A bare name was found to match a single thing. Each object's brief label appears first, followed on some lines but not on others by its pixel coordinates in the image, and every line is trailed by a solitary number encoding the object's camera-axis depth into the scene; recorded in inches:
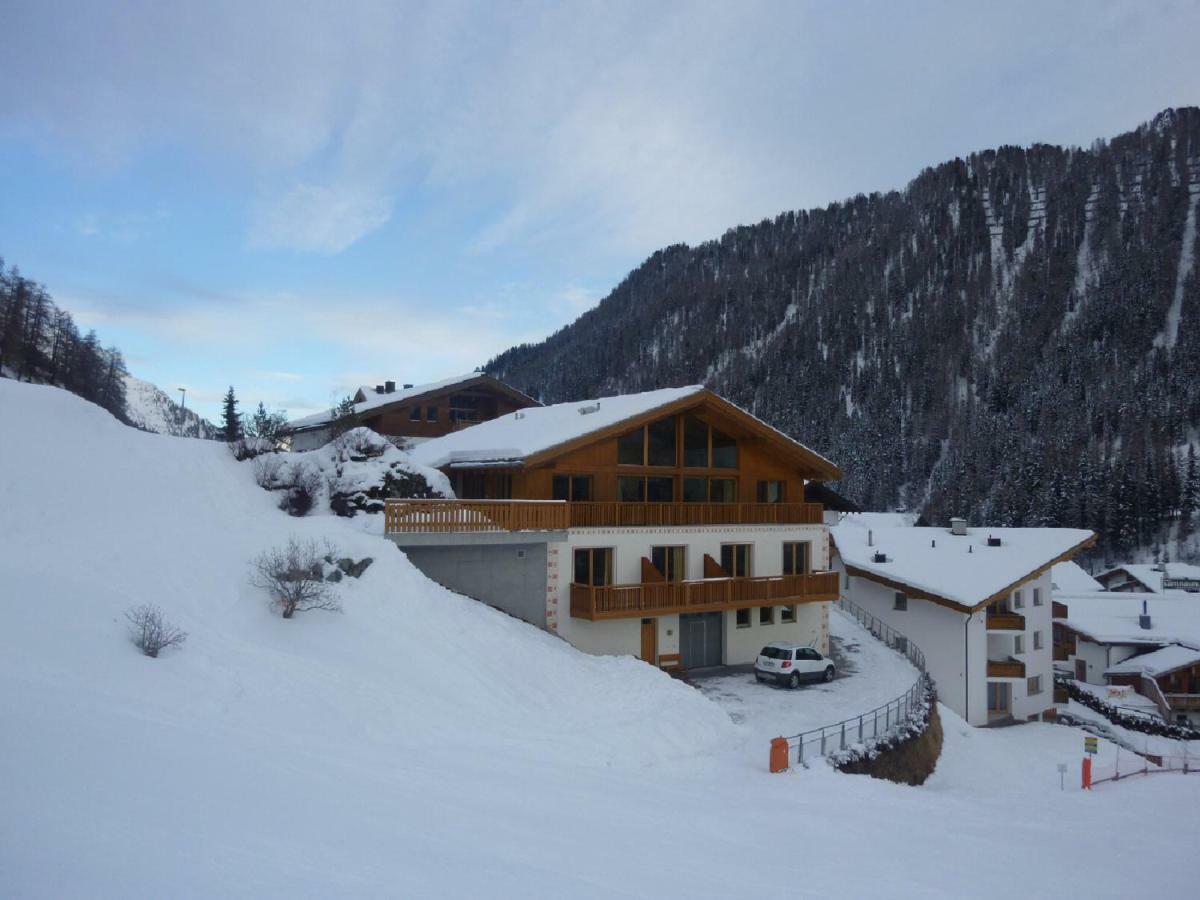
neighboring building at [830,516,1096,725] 1376.7
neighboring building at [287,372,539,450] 1530.5
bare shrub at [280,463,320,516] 904.3
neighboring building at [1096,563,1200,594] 2415.1
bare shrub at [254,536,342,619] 622.5
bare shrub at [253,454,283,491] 917.2
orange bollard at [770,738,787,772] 615.5
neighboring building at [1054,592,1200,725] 1726.1
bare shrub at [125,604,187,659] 499.5
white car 961.5
